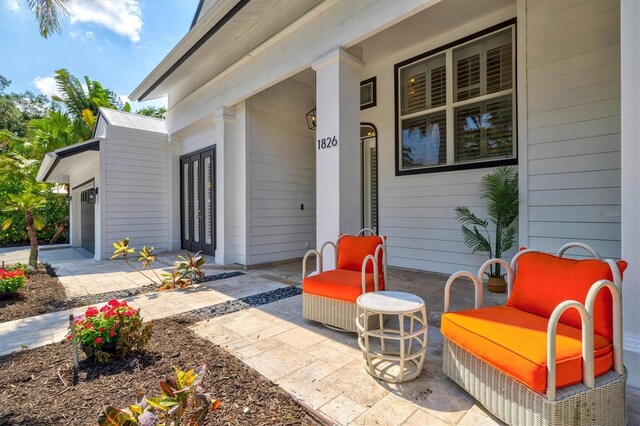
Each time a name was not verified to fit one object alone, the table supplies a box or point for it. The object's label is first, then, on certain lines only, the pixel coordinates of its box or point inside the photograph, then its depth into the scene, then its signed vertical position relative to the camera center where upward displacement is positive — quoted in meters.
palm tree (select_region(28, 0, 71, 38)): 4.85 +3.29
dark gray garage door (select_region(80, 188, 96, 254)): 7.84 -0.33
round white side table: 1.97 -0.91
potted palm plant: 3.82 -0.15
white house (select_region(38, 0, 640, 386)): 3.31 +1.22
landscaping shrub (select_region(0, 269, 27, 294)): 3.90 -0.92
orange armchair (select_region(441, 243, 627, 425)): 1.35 -0.71
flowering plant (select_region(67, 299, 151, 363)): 2.17 -0.90
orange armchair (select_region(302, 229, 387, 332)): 2.65 -0.70
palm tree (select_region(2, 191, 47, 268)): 5.13 +0.07
